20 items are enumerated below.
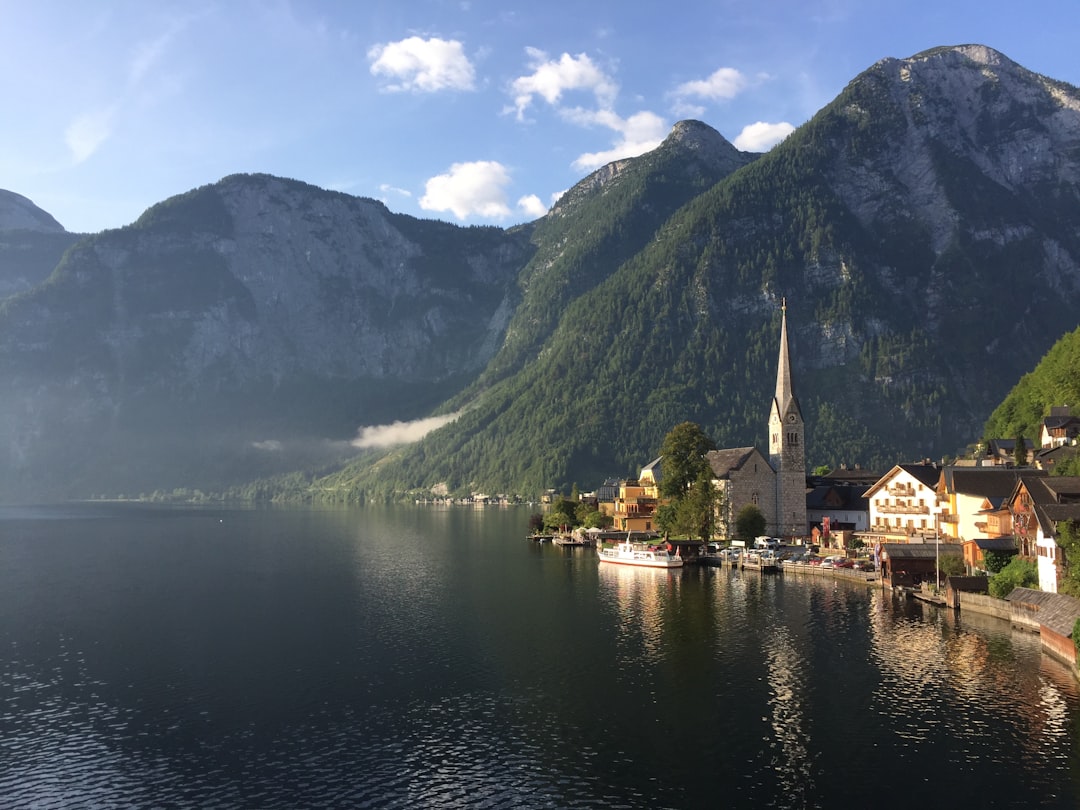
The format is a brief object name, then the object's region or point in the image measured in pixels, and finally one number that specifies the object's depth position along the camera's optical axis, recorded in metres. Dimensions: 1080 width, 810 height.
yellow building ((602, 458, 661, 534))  168.50
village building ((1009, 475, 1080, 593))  72.69
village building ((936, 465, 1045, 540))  100.62
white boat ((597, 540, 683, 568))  126.69
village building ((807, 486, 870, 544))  147.12
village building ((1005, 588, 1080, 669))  60.81
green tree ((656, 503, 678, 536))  144.00
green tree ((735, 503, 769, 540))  141.12
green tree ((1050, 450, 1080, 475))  89.84
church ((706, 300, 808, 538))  147.00
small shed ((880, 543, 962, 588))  97.56
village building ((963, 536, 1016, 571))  88.06
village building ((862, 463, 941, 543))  123.56
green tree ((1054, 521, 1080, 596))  65.06
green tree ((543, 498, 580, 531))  186.12
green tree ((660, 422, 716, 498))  145.62
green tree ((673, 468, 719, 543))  137.50
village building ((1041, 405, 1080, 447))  123.56
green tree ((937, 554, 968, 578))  93.88
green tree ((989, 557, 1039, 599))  79.19
